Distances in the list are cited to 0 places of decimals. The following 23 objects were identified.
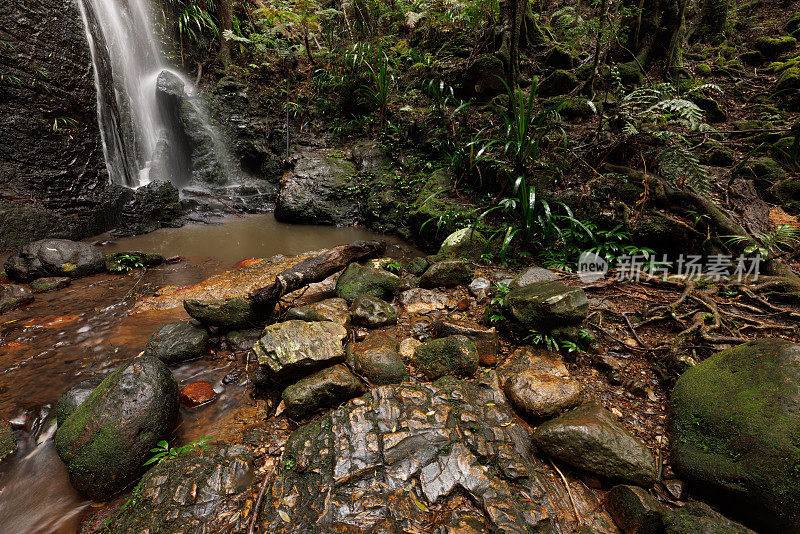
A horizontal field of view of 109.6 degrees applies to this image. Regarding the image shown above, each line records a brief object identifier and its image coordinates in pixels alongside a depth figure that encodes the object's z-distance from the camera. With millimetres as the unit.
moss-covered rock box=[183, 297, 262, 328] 2549
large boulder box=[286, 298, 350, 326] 2521
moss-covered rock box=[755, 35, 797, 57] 6887
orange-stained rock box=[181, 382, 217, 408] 2090
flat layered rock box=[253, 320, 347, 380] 1992
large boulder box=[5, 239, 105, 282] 3734
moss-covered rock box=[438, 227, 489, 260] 3441
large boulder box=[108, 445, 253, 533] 1341
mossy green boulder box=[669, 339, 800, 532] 1170
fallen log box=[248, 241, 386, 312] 2674
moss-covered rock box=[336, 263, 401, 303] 2934
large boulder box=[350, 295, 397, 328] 2564
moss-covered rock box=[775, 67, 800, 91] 5320
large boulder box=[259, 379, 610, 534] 1298
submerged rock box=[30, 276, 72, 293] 3584
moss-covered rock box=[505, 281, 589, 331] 1968
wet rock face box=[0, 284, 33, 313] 3172
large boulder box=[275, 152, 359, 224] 6320
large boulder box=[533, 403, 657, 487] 1370
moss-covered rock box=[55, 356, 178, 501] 1562
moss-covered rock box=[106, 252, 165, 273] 4133
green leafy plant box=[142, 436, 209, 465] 1660
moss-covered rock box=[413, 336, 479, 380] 1958
